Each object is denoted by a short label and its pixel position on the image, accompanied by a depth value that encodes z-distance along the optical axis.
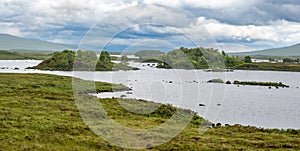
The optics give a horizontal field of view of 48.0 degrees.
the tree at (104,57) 176.05
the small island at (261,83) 113.61
